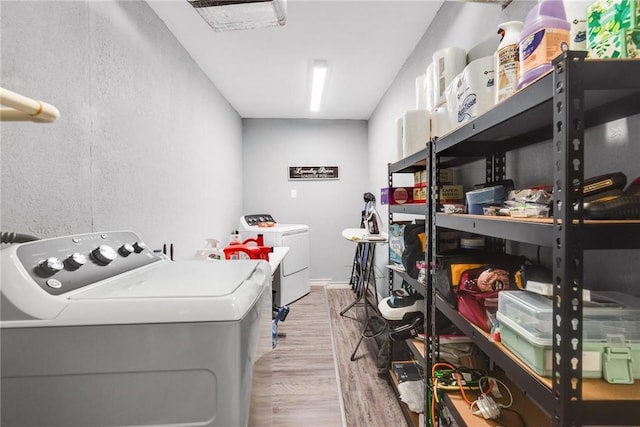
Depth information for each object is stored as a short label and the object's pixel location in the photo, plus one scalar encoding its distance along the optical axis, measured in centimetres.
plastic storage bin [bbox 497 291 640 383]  71
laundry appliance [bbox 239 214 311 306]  362
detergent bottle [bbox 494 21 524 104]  91
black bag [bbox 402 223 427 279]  176
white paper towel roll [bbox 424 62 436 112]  160
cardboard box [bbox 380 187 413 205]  207
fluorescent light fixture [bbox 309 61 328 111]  279
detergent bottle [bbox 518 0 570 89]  75
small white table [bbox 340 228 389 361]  258
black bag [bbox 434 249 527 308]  121
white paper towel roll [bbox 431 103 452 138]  145
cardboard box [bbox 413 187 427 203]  180
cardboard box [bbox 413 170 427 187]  191
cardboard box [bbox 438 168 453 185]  183
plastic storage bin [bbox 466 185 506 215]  111
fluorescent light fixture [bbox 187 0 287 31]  145
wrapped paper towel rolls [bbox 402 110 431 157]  165
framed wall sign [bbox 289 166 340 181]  459
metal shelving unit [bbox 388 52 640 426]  59
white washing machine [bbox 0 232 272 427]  66
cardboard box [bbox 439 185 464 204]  161
